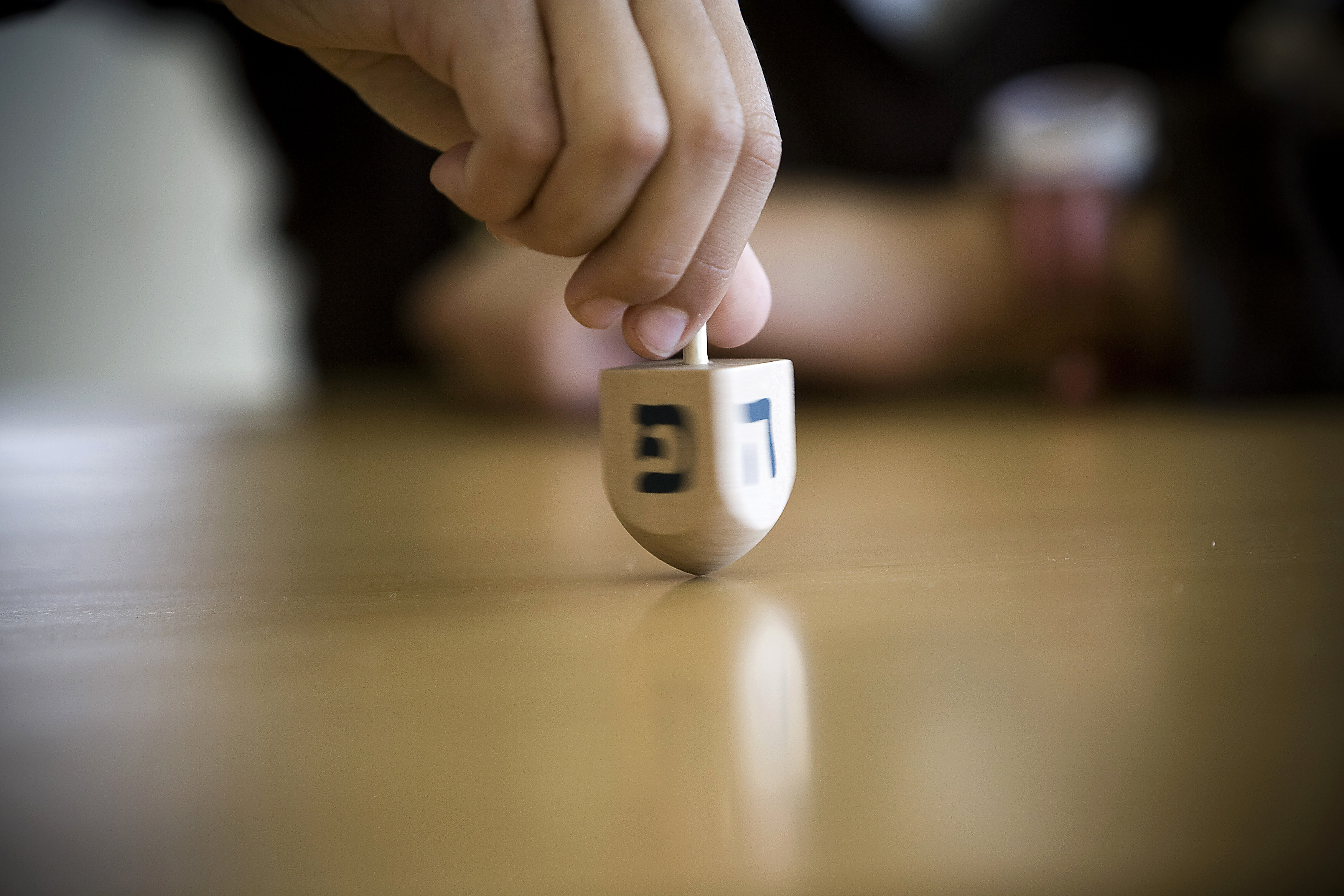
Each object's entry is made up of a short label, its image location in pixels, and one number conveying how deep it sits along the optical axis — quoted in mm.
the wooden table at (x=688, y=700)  225
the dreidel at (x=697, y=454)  445
